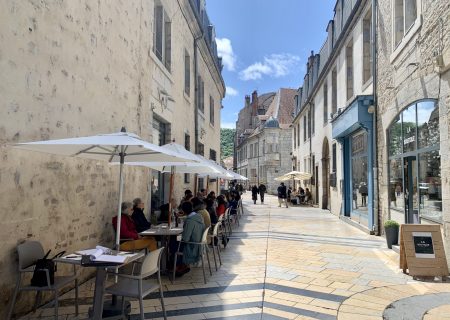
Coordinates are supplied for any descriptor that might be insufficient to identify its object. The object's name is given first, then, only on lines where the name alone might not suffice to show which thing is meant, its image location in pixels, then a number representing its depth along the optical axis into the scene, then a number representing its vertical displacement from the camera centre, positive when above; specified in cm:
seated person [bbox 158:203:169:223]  831 -56
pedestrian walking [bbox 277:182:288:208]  2162 -27
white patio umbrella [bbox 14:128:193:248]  373 +42
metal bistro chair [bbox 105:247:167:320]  365 -98
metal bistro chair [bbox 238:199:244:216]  1708 -96
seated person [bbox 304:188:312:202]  2350 -37
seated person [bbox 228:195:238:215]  1303 -55
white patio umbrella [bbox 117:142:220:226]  595 +41
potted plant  815 -86
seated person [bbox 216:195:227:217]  918 -44
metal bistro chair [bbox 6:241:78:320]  378 -84
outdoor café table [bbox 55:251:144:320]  357 -89
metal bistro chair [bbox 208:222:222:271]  654 -79
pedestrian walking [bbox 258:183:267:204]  2552 -11
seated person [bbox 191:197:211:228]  666 -40
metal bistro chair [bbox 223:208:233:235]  981 -77
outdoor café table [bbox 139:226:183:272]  602 -70
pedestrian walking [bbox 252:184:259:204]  2526 -25
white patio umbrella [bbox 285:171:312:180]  2230 +85
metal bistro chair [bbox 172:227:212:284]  559 -85
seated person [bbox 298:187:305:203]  2406 -26
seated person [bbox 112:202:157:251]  558 -72
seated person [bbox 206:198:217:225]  845 -49
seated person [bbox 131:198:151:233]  671 -53
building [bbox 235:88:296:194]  3944 +507
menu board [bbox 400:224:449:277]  575 -90
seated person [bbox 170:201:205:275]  570 -74
